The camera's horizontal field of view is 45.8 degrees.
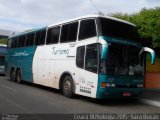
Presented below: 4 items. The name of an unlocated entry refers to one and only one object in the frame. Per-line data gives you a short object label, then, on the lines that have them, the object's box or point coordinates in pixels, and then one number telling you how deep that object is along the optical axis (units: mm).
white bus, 7373
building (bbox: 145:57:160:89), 11192
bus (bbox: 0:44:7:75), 17330
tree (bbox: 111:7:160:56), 9118
